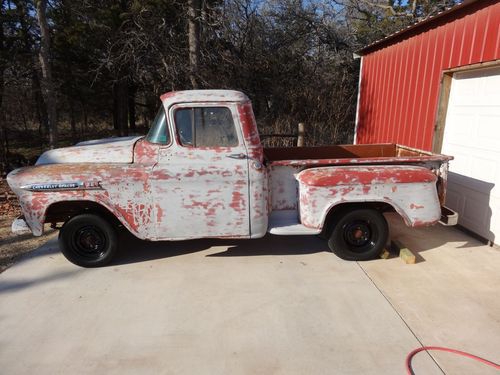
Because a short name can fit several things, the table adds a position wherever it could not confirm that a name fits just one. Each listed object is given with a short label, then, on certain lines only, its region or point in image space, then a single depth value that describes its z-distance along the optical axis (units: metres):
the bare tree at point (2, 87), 8.52
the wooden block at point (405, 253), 4.39
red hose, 2.73
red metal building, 4.94
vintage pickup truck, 4.01
